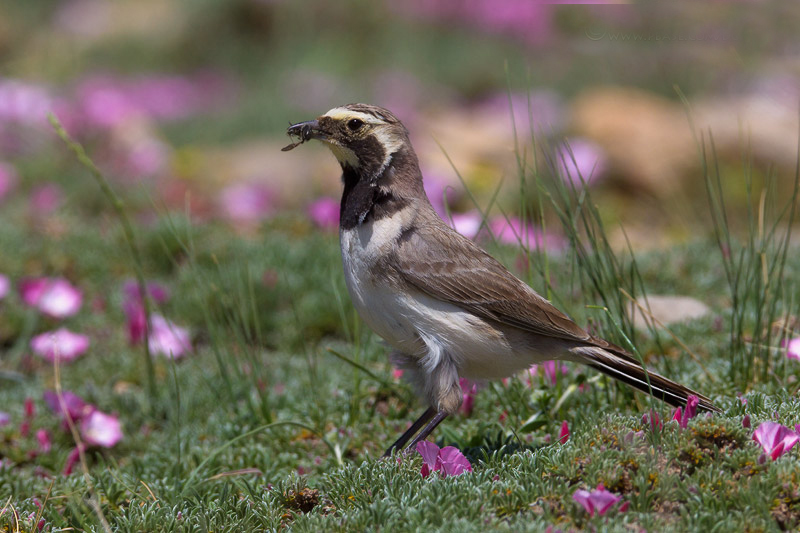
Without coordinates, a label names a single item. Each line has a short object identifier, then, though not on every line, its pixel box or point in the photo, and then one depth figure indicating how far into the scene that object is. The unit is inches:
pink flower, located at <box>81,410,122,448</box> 385.4
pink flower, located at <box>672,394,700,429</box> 273.1
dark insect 318.7
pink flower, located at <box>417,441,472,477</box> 282.0
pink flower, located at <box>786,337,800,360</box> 344.9
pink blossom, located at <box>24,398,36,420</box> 399.5
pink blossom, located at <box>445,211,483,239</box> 429.7
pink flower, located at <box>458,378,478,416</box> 369.4
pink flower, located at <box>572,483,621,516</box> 234.2
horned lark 312.8
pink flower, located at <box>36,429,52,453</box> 383.2
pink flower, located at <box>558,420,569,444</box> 301.7
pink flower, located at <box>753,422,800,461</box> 254.5
